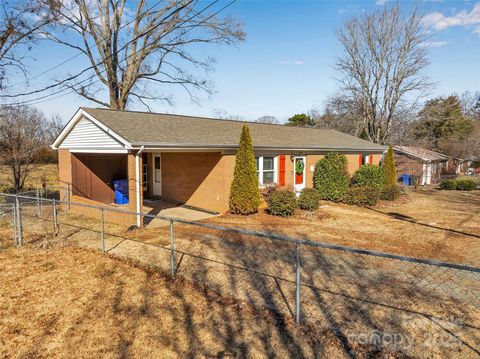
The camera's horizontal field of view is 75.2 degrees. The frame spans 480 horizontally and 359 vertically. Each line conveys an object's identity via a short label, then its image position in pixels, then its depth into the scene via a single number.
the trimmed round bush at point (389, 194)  16.67
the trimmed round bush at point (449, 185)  24.71
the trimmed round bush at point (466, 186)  24.02
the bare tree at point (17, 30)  15.49
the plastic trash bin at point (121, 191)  13.90
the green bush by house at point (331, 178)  16.19
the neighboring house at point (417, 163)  28.70
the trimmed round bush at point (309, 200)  12.84
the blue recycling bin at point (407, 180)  28.00
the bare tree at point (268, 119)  67.71
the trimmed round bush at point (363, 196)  15.20
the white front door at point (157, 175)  15.42
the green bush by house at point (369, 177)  17.30
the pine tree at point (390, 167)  19.61
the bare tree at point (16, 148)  16.22
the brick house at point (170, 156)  10.51
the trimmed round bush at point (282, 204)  11.95
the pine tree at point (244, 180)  11.83
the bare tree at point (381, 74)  26.27
